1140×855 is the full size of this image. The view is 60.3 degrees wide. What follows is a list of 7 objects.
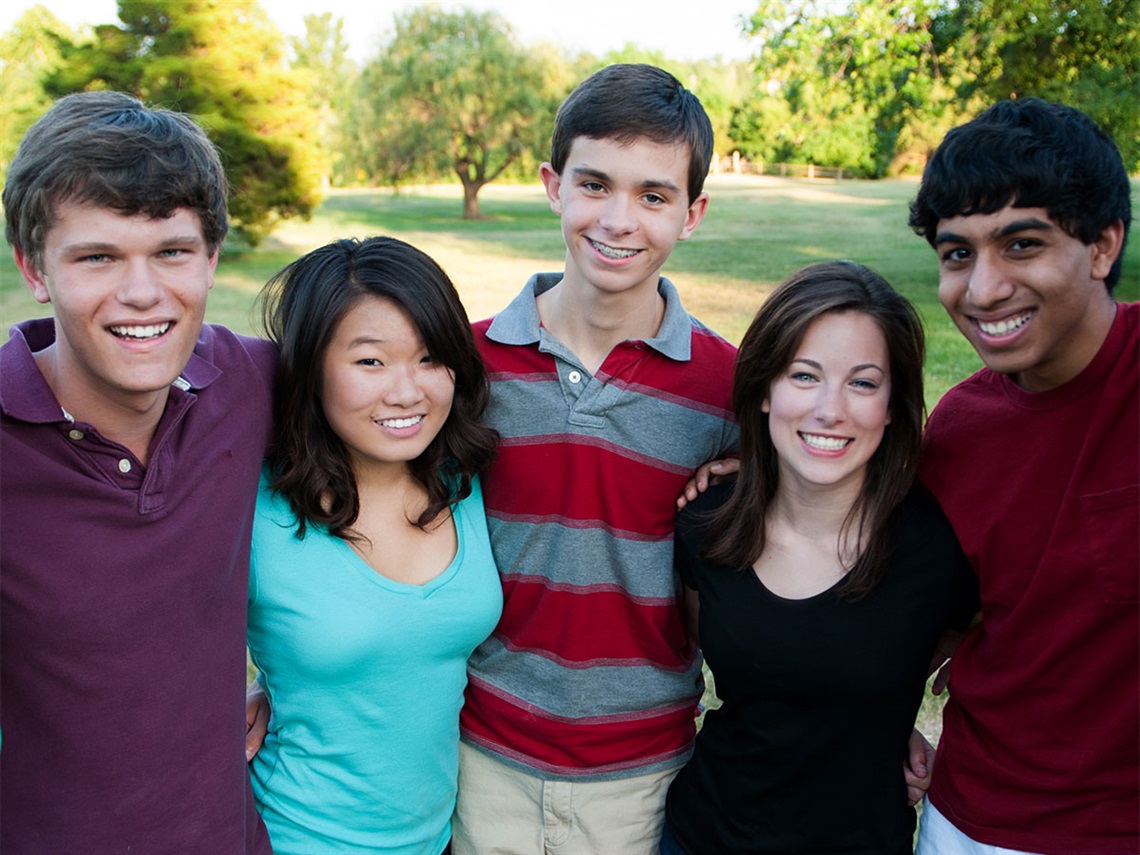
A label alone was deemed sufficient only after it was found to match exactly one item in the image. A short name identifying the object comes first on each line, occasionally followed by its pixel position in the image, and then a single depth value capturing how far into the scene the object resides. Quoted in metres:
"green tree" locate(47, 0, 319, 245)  18.81
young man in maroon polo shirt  1.81
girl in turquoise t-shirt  2.28
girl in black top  2.19
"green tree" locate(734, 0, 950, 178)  11.71
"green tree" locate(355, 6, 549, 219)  27.84
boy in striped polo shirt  2.47
